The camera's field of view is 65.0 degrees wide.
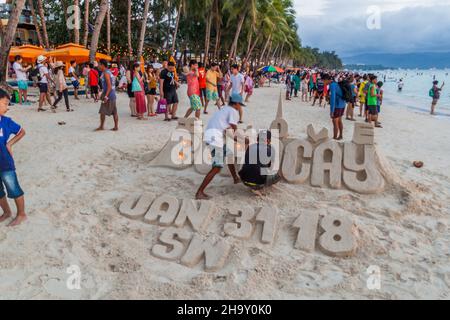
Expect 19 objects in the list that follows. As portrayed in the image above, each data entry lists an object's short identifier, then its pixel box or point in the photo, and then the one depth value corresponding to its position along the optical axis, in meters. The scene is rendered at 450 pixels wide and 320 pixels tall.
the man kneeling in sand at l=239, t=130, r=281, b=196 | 5.18
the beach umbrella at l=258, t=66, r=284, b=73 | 33.53
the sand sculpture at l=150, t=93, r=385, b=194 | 5.80
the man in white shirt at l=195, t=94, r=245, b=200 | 5.02
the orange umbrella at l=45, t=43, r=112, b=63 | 15.67
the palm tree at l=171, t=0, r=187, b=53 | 27.24
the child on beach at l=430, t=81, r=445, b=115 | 17.27
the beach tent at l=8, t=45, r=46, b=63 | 18.67
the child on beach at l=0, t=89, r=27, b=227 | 4.12
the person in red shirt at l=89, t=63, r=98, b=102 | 13.26
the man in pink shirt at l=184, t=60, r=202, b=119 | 9.61
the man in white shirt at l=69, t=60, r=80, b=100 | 14.78
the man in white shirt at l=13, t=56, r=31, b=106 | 11.71
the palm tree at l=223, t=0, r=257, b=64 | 30.15
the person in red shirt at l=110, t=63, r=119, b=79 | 15.26
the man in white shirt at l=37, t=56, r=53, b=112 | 10.94
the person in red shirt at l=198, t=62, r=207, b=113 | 11.33
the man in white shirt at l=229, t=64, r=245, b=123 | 11.02
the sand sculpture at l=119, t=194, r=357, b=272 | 4.12
